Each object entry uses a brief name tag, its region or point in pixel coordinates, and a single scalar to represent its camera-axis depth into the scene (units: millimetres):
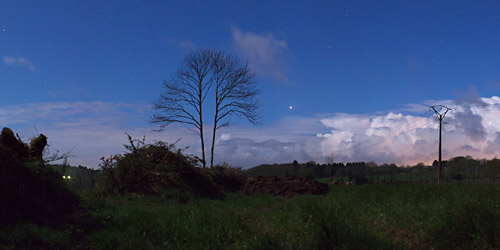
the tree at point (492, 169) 58375
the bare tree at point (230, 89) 31703
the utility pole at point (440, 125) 37100
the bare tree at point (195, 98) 31281
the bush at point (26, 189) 9008
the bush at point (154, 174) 15715
